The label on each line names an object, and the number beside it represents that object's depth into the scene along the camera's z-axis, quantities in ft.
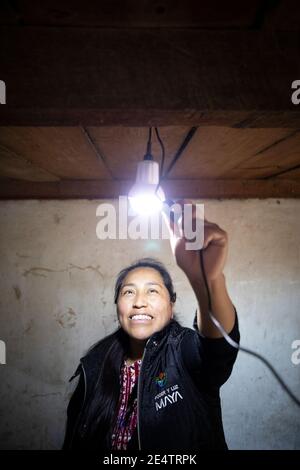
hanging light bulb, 4.00
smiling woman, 3.76
